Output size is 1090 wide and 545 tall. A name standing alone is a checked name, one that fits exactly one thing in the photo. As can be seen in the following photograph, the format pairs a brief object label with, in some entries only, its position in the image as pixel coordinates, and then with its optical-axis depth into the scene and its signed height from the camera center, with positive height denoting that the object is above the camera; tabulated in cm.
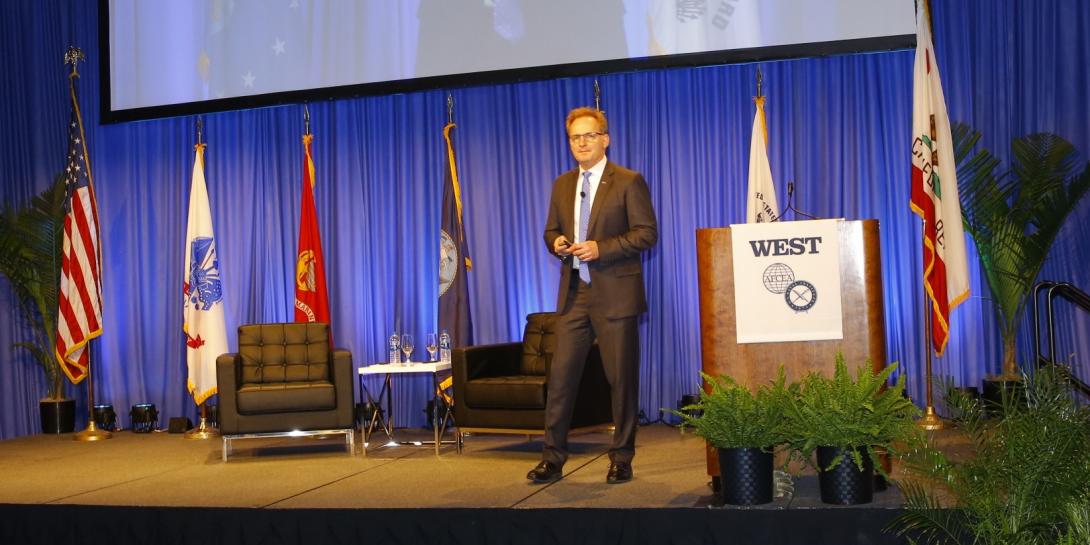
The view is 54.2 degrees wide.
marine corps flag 759 +11
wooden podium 394 -20
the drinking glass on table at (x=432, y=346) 670 -41
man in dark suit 459 -8
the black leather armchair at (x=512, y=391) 584 -63
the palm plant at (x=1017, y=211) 627 +28
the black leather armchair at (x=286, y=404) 615 -68
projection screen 685 +165
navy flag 732 +8
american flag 775 +19
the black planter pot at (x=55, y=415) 810 -90
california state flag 619 +38
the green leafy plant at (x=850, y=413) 362 -51
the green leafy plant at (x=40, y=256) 807 +32
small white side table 632 -77
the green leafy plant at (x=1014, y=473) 285 -60
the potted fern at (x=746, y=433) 377 -58
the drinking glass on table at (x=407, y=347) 671 -40
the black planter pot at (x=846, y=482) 370 -76
